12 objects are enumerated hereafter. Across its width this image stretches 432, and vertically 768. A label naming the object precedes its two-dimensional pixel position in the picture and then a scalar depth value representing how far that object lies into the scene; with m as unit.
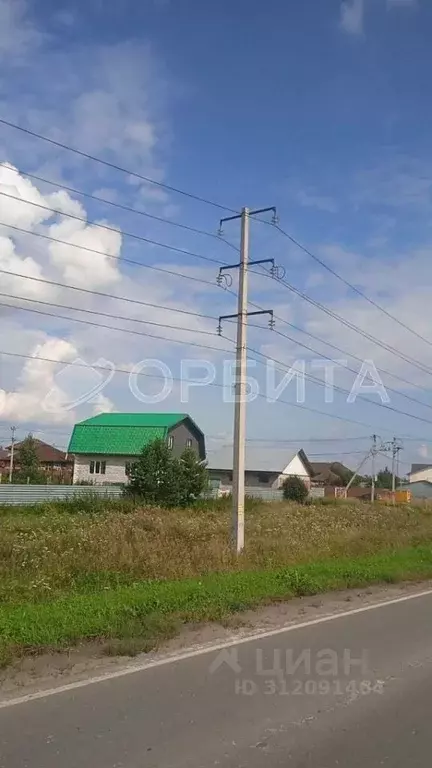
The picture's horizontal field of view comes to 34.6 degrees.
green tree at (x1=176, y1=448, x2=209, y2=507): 40.41
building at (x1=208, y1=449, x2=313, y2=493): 76.00
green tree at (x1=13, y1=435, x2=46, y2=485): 54.35
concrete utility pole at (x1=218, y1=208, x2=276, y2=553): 16.41
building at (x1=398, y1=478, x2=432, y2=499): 114.30
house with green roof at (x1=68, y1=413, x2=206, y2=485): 61.69
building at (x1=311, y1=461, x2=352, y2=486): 113.35
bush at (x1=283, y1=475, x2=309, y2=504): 57.13
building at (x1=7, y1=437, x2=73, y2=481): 66.53
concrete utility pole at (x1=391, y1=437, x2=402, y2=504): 71.05
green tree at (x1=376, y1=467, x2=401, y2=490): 136.74
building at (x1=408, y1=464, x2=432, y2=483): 134.00
